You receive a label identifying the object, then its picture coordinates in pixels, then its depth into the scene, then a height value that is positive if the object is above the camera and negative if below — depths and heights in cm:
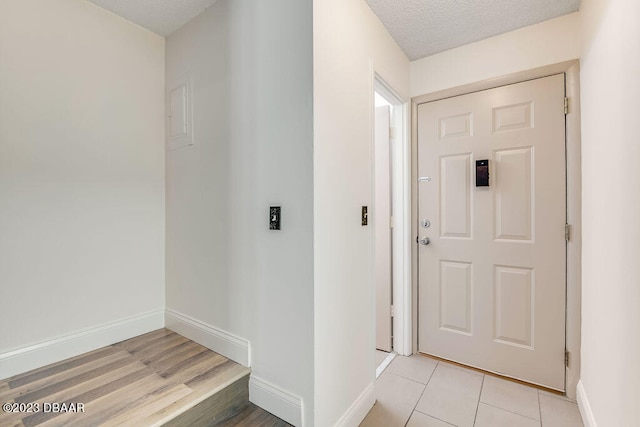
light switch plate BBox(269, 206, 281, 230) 142 -4
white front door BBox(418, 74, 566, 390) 184 -15
